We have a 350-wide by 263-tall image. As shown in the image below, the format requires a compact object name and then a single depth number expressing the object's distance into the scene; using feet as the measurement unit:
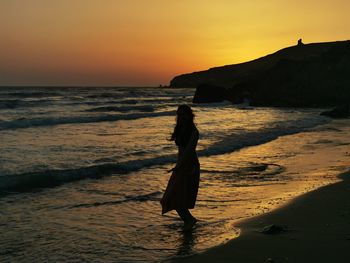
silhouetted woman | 21.63
